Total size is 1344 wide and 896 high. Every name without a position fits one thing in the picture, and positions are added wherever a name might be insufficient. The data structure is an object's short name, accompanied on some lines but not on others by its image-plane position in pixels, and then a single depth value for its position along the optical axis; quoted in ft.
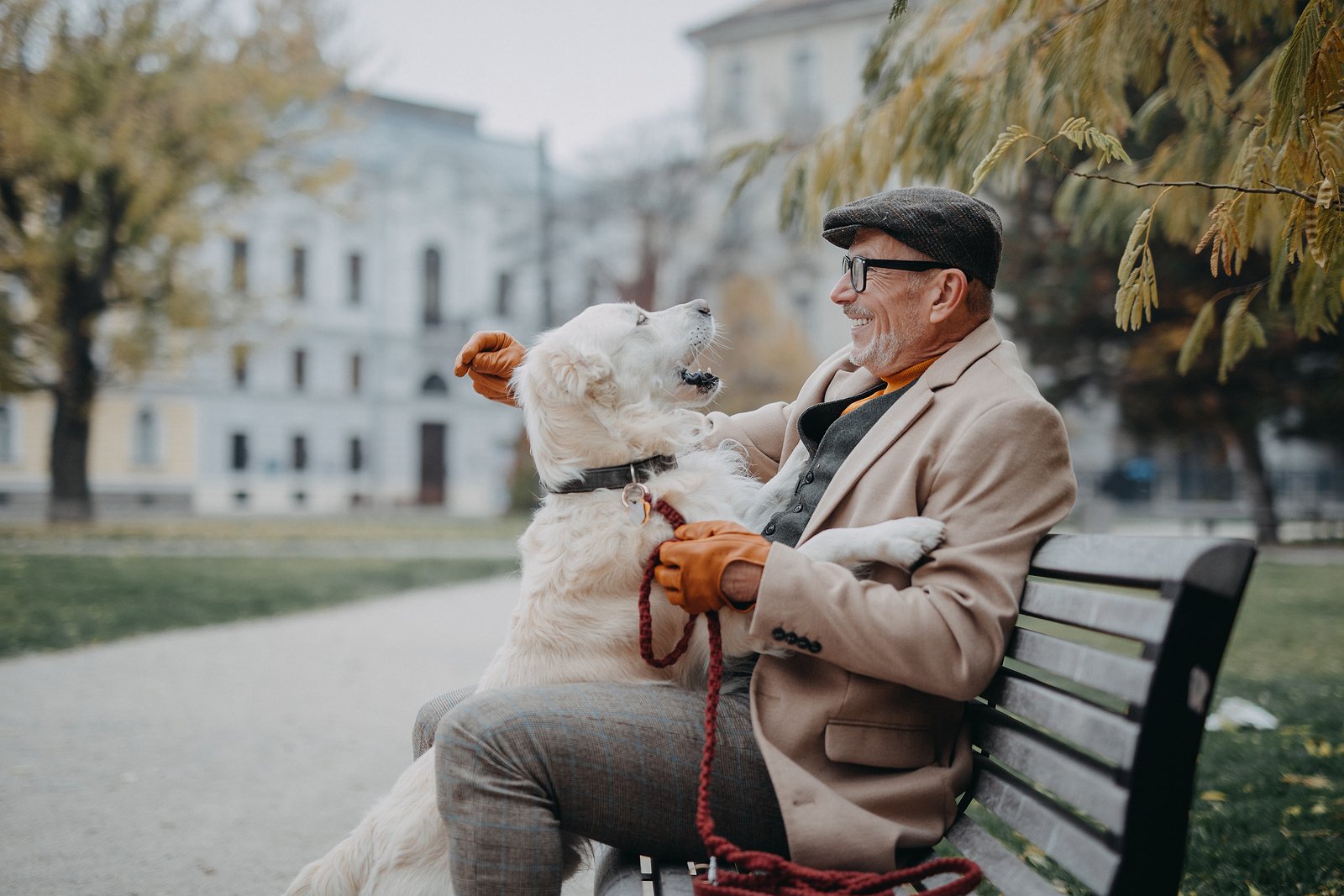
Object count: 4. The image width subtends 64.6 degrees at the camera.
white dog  7.35
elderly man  6.47
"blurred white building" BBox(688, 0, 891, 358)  124.88
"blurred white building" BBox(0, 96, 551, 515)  124.98
